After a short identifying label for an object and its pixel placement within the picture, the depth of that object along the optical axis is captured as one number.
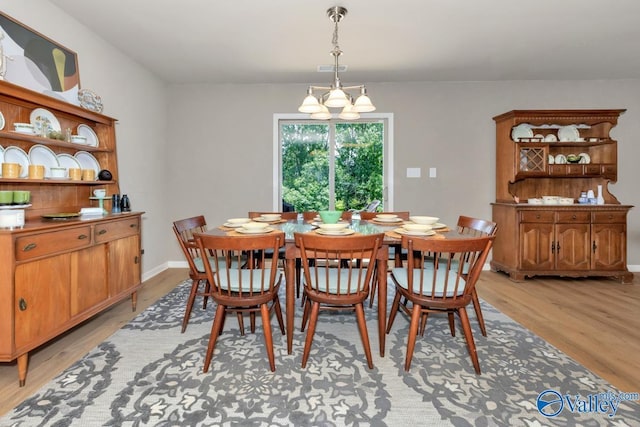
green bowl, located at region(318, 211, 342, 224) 2.39
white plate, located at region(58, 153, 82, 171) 2.56
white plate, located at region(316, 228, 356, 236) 2.05
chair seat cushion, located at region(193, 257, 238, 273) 2.39
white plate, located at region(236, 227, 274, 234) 2.14
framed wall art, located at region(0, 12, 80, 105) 2.13
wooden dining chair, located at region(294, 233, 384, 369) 1.76
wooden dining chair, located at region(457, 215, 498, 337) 2.27
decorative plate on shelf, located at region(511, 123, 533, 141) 4.09
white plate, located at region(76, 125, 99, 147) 2.71
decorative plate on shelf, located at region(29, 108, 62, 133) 2.29
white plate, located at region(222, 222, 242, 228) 2.50
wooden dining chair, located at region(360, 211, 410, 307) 2.73
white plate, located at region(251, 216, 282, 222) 2.86
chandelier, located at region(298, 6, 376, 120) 2.36
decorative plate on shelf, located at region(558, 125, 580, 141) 4.10
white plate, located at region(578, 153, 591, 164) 4.05
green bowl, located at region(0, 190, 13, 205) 1.91
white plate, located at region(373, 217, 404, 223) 2.75
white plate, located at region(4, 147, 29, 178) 2.14
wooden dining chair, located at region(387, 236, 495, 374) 1.73
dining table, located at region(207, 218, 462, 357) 1.99
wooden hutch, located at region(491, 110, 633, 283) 3.76
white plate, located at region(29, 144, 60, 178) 2.34
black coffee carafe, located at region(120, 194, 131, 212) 2.83
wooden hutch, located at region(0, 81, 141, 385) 1.70
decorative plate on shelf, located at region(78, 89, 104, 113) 2.67
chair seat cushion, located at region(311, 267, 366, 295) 1.97
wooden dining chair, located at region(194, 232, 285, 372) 1.76
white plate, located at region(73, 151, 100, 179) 2.74
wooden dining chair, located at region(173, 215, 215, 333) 2.26
